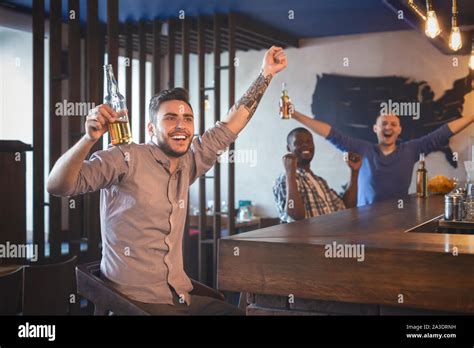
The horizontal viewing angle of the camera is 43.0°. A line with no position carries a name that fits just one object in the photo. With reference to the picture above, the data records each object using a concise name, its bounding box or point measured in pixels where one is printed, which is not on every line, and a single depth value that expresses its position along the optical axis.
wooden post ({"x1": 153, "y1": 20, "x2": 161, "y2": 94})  5.46
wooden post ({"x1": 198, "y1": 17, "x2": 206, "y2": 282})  5.55
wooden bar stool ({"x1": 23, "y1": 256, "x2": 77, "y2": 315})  2.49
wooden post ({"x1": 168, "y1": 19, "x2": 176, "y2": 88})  5.46
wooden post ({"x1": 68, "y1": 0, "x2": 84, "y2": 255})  4.28
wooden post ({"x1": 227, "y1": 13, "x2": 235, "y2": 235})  5.54
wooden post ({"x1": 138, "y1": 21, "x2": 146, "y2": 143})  5.52
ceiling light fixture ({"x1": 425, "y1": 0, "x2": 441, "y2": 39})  3.27
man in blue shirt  4.59
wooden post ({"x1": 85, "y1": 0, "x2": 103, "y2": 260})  4.06
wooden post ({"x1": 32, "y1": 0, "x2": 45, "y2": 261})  4.40
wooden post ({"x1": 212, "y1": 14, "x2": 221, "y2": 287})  5.54
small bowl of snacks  4.49
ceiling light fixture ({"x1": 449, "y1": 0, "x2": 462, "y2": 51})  3.53
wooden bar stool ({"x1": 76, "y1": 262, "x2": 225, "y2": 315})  1.91
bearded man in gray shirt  2.08
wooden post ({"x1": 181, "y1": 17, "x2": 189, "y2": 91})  5.51
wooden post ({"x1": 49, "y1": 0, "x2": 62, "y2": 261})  4.37
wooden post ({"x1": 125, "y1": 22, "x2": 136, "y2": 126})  5.18
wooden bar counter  1.59
